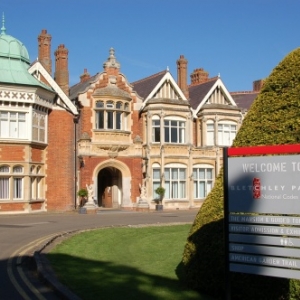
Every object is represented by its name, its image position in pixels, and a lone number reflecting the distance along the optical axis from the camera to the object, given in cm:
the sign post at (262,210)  646
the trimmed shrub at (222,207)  760
